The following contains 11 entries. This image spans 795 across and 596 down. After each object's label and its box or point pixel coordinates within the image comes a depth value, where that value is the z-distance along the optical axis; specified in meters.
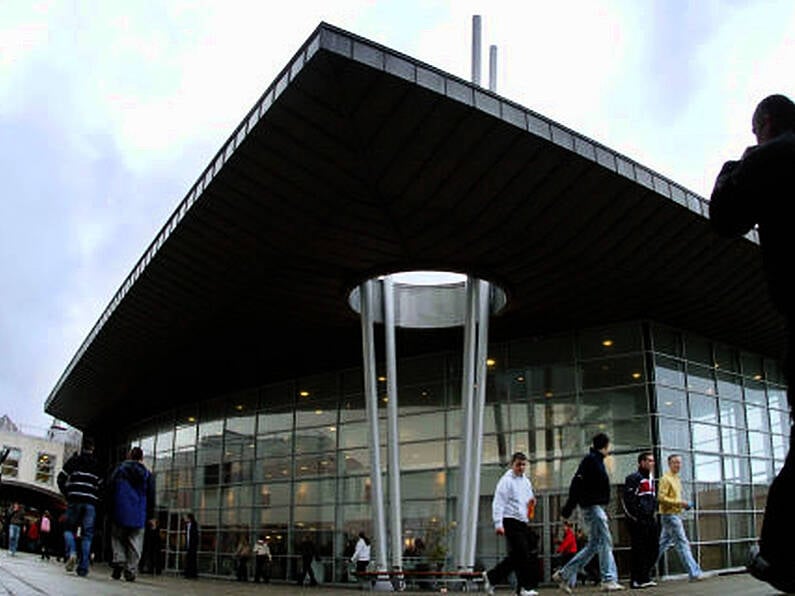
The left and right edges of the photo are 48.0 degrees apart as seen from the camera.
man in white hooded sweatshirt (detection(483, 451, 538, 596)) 9.01
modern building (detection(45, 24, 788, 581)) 12.63
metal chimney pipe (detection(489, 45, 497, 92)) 21.31
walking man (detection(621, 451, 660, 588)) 10.91
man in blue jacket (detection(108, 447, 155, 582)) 10.69
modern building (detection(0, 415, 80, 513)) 65.69
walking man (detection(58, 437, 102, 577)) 11.20
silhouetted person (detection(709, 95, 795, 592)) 2.98
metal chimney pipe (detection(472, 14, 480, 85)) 19.45
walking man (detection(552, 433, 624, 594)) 9.16
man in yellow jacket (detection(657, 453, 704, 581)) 11.31
